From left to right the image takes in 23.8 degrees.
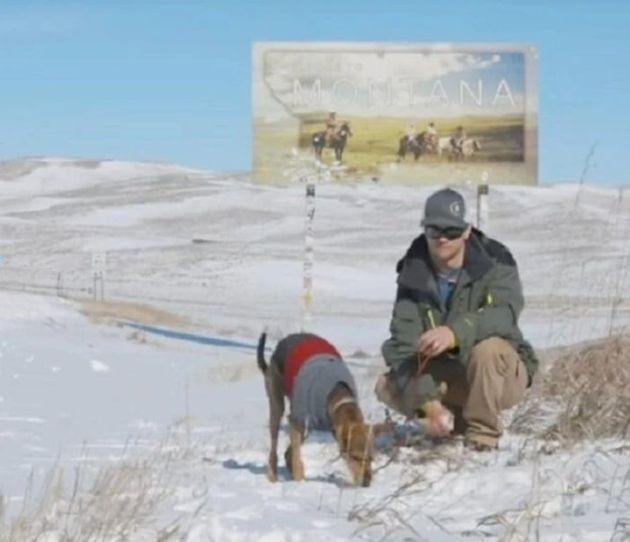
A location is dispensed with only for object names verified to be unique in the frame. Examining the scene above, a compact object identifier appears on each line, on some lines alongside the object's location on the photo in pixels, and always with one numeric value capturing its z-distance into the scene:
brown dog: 5.88
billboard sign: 17.62
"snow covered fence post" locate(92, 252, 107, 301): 28.22
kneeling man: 6.29
